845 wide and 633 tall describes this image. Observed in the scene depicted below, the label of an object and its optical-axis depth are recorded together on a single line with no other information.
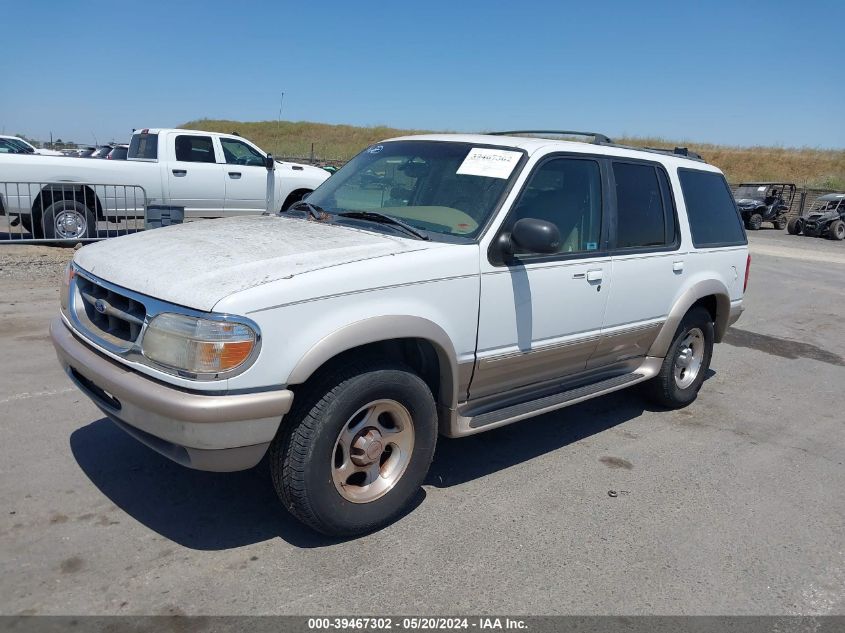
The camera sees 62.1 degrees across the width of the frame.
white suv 2.93
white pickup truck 10.59
